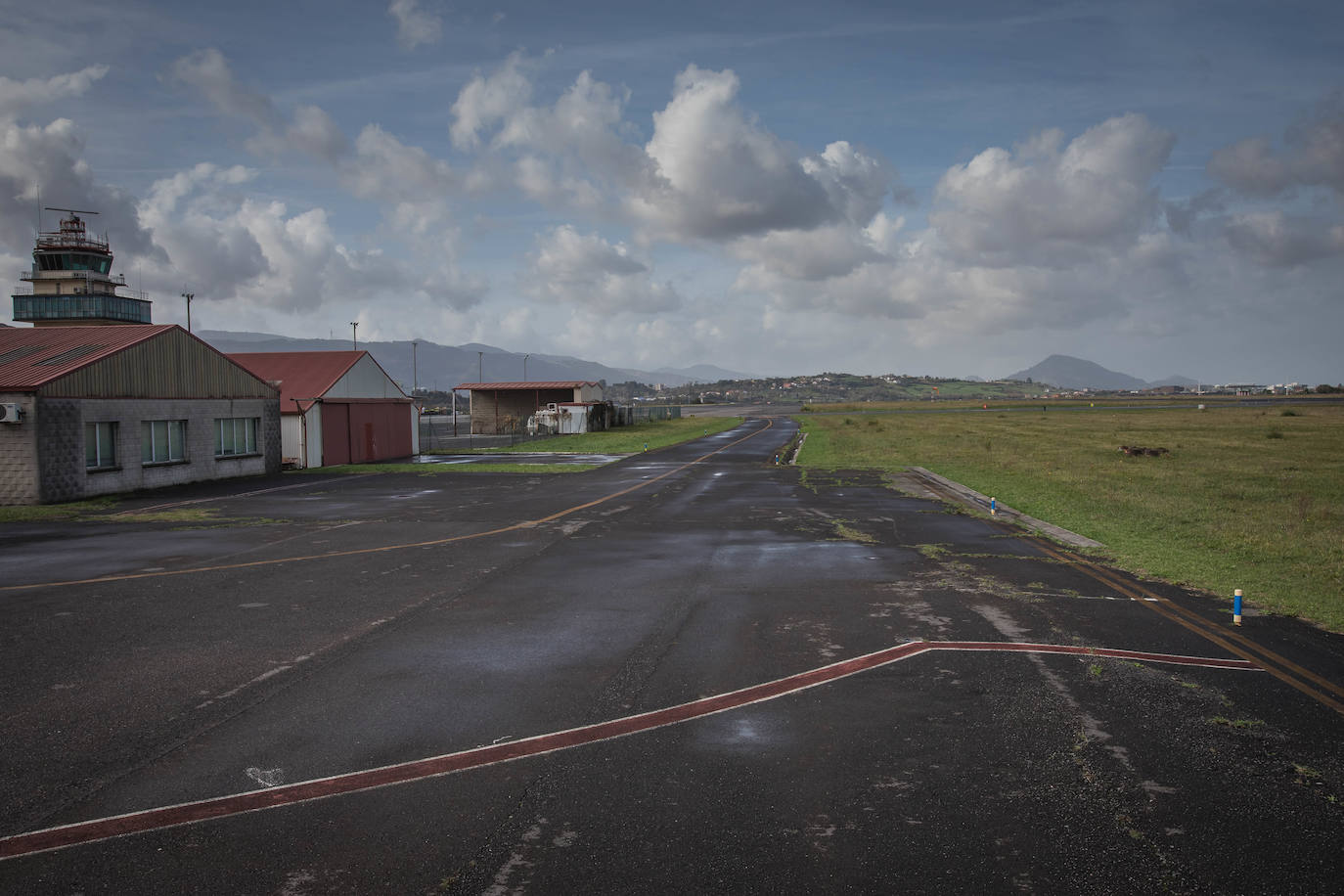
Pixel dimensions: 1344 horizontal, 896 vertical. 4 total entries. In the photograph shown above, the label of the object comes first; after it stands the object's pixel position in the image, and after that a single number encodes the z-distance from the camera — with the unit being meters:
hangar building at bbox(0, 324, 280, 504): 23.98
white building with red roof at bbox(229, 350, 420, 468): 37.84
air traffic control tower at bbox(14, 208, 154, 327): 53.62
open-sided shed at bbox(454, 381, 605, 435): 70.69
